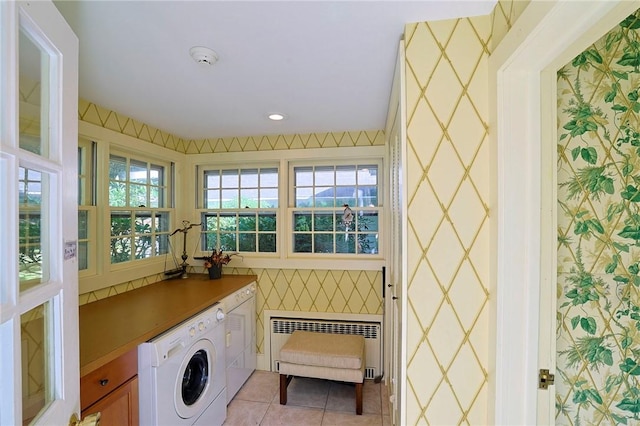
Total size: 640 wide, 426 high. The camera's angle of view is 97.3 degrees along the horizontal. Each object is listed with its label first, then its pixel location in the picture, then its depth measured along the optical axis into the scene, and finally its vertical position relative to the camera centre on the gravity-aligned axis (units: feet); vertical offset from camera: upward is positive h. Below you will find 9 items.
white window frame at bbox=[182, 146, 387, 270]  8.54 +0.62
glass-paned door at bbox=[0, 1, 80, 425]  1.81 -0.04
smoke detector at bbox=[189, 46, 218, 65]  4.11 +2.38
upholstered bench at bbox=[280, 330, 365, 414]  6.88 -3.69
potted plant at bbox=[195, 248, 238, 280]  8.57 -1.55
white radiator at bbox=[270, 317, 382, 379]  8.42 -3.64
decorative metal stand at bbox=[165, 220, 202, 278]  8.80 -1.29
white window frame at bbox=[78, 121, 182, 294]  6.36 +0.07
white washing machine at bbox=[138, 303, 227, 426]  4.63 -3.08
